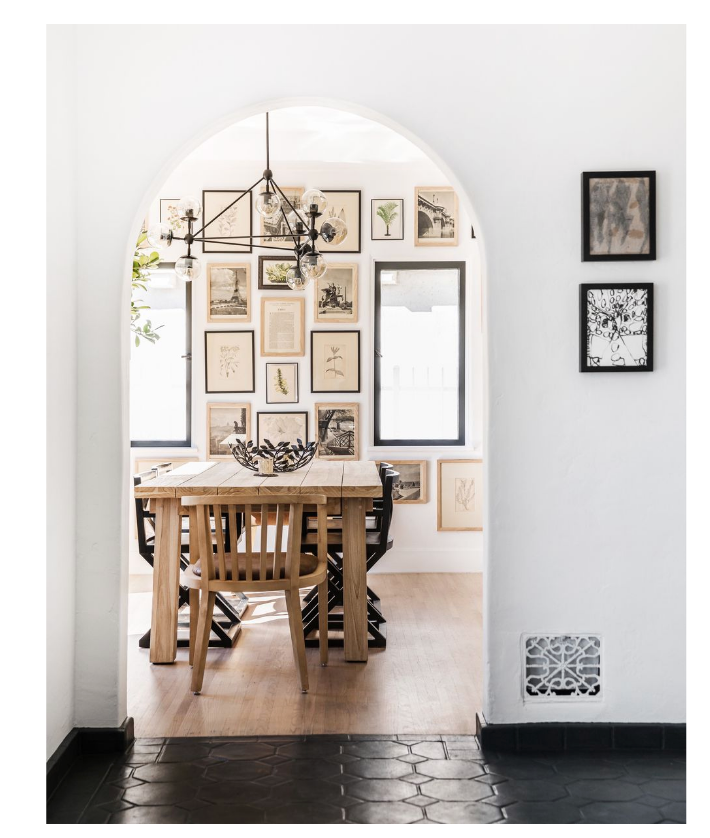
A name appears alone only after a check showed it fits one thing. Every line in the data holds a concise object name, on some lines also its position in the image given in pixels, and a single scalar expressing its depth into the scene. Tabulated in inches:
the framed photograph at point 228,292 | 208.4
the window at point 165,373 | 211.3
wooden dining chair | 118.1
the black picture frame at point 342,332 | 207.5
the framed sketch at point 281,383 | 208.1
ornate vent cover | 101.0
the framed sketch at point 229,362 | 208.2
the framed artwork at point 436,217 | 207.6
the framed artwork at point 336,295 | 207.6
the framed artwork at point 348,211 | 206.8
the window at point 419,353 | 210.4
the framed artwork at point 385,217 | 207.8
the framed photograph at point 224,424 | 208.4
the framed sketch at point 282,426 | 208.2
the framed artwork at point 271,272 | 207.8
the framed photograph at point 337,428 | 208.1
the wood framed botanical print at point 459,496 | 209.6
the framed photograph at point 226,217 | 207.5
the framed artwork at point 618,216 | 99.4
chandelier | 137.6
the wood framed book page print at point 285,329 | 208.1
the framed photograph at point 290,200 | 202.8
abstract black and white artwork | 100.0
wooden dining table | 132.4
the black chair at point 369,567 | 145.6
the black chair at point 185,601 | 144.9
